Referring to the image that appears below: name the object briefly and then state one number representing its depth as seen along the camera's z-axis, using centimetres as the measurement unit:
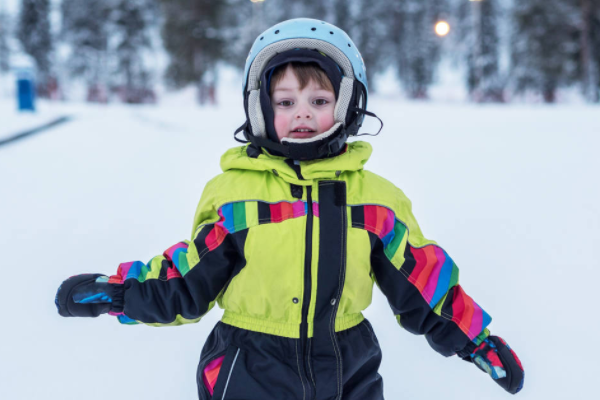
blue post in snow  1019
